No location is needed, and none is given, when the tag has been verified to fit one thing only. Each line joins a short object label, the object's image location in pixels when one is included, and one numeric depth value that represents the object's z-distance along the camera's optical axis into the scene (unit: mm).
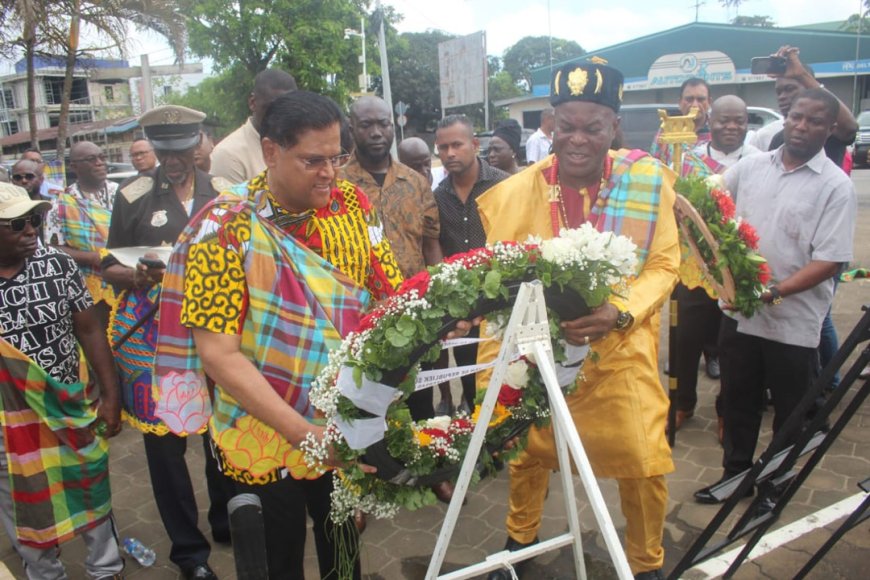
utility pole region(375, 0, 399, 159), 17628
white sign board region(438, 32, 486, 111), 25156
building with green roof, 31281
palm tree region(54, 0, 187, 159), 14914
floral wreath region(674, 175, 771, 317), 3475
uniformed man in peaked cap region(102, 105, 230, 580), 3438
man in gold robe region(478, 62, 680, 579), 2906
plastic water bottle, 3758
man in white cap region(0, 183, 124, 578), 3027
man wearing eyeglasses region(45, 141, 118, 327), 4512
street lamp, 22694
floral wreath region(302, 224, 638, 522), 1933
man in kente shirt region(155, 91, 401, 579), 2158
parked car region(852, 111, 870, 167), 19688
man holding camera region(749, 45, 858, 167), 4773
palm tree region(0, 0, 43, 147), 13664
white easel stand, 1937
